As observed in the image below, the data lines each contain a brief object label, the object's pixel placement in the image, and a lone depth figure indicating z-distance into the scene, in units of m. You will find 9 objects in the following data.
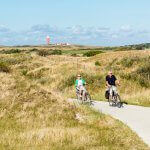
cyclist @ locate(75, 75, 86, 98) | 25.06
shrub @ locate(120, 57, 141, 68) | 49.34
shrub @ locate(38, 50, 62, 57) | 98.76
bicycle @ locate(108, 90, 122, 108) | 23.88
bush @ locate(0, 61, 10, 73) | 40.27
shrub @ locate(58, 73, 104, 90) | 36.63
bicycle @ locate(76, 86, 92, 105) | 25.02
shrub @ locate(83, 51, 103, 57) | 88.62
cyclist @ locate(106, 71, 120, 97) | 23.98
